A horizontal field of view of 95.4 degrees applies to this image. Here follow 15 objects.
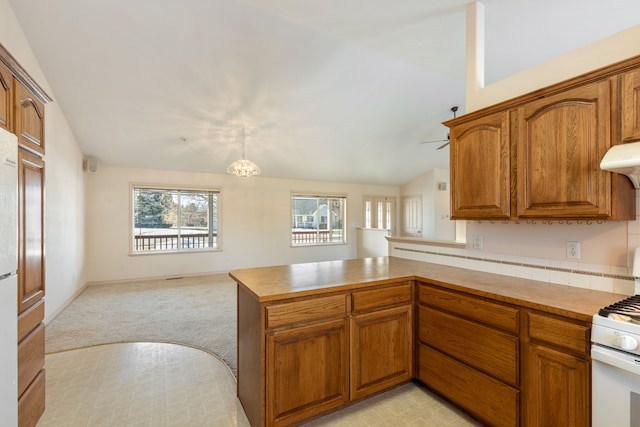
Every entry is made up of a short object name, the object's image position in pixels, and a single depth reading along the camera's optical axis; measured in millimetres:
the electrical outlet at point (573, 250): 1867
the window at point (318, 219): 7566
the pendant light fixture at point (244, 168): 4348
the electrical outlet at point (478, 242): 2413
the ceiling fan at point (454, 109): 5160
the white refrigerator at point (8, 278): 1268
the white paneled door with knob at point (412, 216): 8445
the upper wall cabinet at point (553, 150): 1516
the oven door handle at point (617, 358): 1140
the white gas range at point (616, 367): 1154
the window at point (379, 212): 8422
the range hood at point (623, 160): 1337
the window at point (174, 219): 5995
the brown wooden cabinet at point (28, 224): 1569
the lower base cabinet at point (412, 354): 1463
